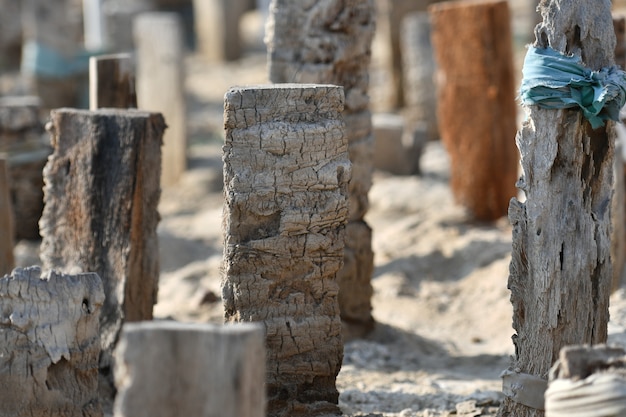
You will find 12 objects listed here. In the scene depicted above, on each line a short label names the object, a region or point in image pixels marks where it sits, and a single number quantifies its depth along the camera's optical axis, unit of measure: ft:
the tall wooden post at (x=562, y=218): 27.37
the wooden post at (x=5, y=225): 40.47
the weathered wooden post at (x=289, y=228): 28.84
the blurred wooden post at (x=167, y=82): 74.79
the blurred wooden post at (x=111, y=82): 40.86
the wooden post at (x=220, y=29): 109.29
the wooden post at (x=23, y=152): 56.85
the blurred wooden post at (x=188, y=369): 20.62
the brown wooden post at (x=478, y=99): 57.57
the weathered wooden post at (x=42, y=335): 27.50
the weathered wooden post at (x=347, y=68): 39.99
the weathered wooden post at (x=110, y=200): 36.01
